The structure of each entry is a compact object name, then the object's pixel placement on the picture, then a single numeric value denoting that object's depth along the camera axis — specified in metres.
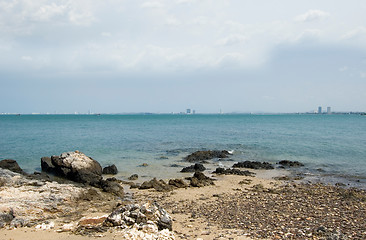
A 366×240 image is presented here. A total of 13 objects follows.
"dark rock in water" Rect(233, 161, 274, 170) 25.03
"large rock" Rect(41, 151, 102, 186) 18.92
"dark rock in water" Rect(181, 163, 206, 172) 23.47
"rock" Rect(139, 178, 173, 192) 17.12
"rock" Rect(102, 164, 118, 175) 22.36
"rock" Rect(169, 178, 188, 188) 17.86
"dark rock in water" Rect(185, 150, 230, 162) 29.24
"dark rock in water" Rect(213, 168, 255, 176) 22.34
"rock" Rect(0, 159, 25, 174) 20.63
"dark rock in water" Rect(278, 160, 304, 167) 25.91
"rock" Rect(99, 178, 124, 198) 16.23
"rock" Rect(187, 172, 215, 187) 18.03
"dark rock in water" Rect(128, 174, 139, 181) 20.51
